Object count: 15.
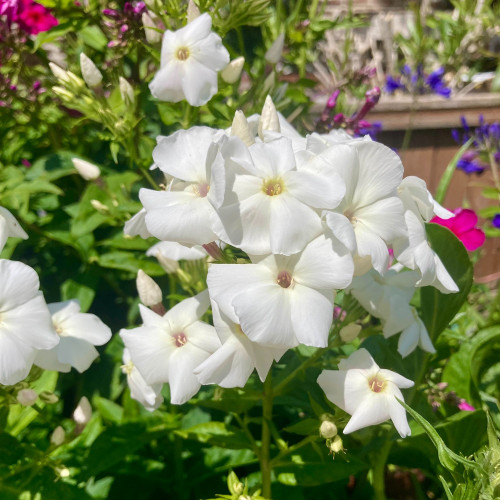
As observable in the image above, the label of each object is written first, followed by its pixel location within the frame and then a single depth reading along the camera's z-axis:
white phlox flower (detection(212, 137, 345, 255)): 0.15
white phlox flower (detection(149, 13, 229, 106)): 0.22
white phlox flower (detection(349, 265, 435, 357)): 0.18
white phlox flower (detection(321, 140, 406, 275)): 0.16
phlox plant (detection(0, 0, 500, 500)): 0.16
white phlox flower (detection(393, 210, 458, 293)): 0.17
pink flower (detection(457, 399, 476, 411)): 0.26
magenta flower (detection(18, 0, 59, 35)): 0.30
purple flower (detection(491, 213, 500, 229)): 0.40
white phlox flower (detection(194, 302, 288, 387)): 0.16
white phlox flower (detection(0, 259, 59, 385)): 0.17
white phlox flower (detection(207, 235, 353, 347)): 0.15
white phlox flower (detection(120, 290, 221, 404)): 0.18
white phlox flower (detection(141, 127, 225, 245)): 0.16
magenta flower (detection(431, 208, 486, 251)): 0.29
